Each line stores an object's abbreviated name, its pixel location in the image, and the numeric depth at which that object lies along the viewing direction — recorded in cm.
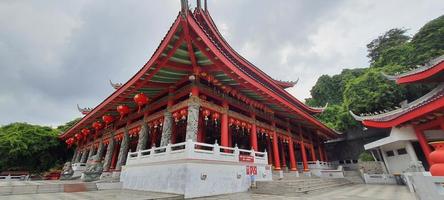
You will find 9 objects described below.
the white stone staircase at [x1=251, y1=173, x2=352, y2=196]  846
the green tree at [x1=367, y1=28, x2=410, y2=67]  3225
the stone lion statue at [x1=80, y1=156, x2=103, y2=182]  1303
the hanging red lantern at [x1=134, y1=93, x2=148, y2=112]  1007
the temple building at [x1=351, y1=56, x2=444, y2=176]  1073
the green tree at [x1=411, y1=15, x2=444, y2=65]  1916
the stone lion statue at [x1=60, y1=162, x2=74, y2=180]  1757
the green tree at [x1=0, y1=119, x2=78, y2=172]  2077
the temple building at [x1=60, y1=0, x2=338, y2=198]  760
